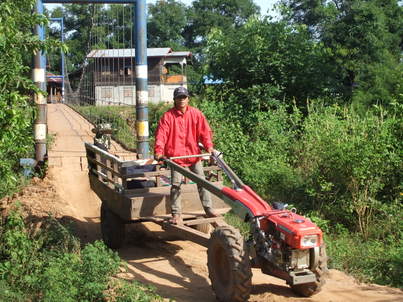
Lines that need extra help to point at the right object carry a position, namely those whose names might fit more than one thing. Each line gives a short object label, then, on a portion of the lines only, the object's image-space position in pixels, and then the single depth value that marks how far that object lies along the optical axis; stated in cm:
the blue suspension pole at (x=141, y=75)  1101
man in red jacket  664
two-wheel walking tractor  491
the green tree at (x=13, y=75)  569
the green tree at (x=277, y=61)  1412
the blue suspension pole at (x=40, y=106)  1084
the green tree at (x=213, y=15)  6025
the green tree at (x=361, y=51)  1412
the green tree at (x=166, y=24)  5678
